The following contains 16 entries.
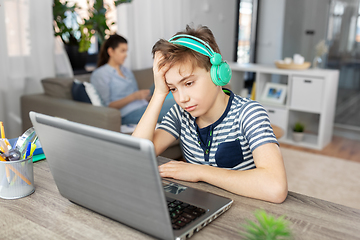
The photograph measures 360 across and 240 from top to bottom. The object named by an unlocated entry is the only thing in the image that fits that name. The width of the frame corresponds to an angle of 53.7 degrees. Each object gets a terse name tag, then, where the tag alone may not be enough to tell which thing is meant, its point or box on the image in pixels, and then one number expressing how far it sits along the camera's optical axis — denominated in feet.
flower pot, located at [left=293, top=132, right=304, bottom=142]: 12.25
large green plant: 10.02
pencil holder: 2.94
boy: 3.16
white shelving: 11.56
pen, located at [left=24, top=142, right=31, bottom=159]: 3.09
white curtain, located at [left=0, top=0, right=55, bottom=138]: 8.59
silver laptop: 2.07
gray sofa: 7.58
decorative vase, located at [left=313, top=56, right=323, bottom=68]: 12.37
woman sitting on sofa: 9.43
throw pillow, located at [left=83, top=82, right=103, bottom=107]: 8.64
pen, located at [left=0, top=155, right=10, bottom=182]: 2.94
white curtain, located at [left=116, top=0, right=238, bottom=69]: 11.94
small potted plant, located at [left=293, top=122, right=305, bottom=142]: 12.26
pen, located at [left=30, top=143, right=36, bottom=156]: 3.09
